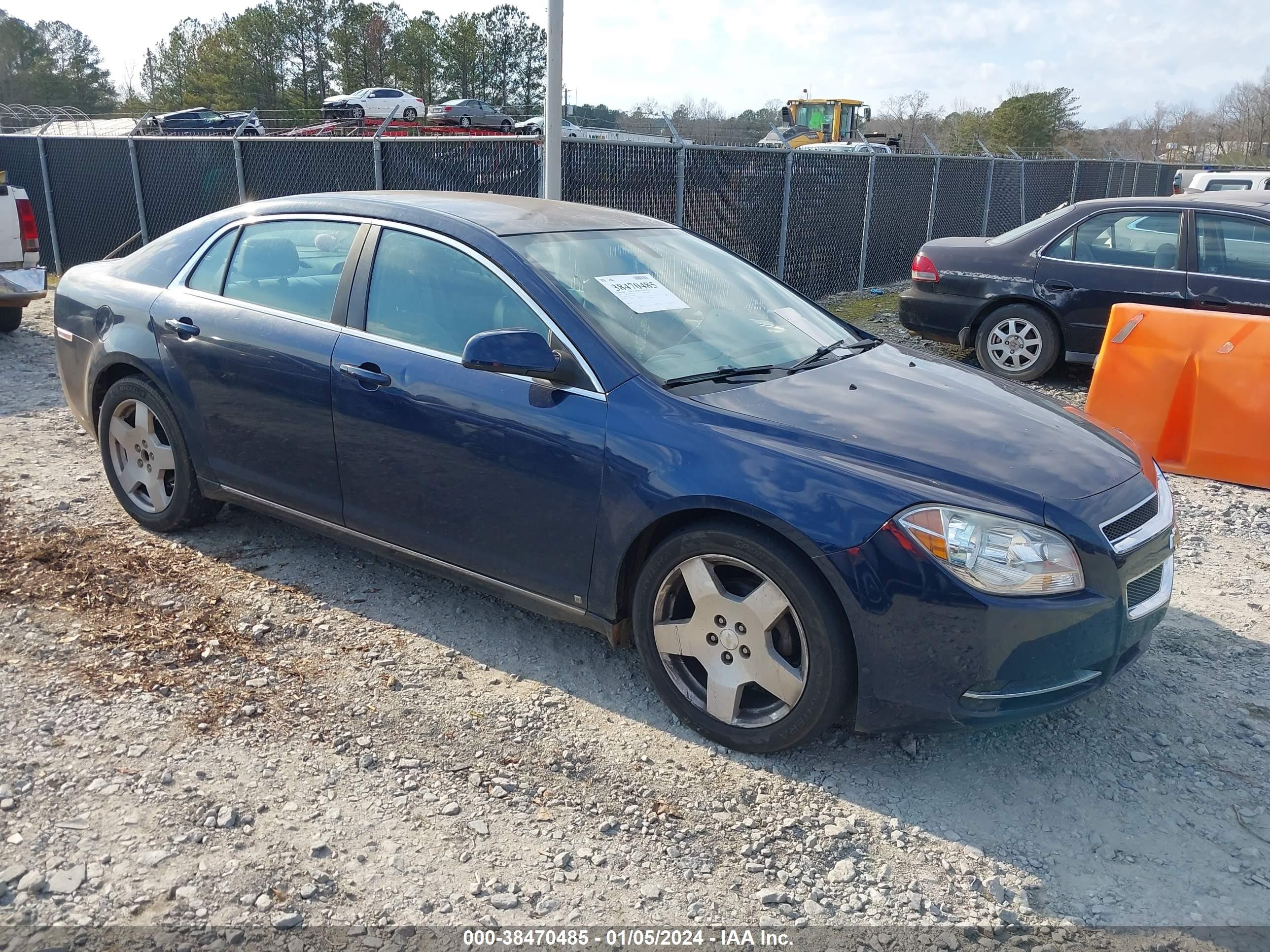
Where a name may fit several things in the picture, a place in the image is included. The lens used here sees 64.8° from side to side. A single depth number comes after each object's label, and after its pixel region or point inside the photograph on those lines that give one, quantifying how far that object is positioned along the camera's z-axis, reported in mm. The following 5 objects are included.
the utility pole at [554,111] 7027
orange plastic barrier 5930
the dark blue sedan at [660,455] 2895
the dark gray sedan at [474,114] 33406
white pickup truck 9219
